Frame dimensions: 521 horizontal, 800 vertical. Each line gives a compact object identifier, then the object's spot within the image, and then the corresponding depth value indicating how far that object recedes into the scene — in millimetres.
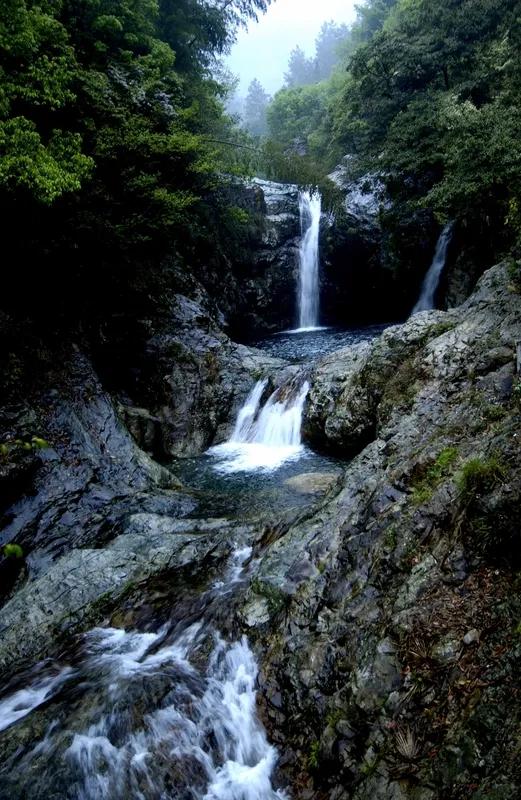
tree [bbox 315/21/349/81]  83938
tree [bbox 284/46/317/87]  84625
